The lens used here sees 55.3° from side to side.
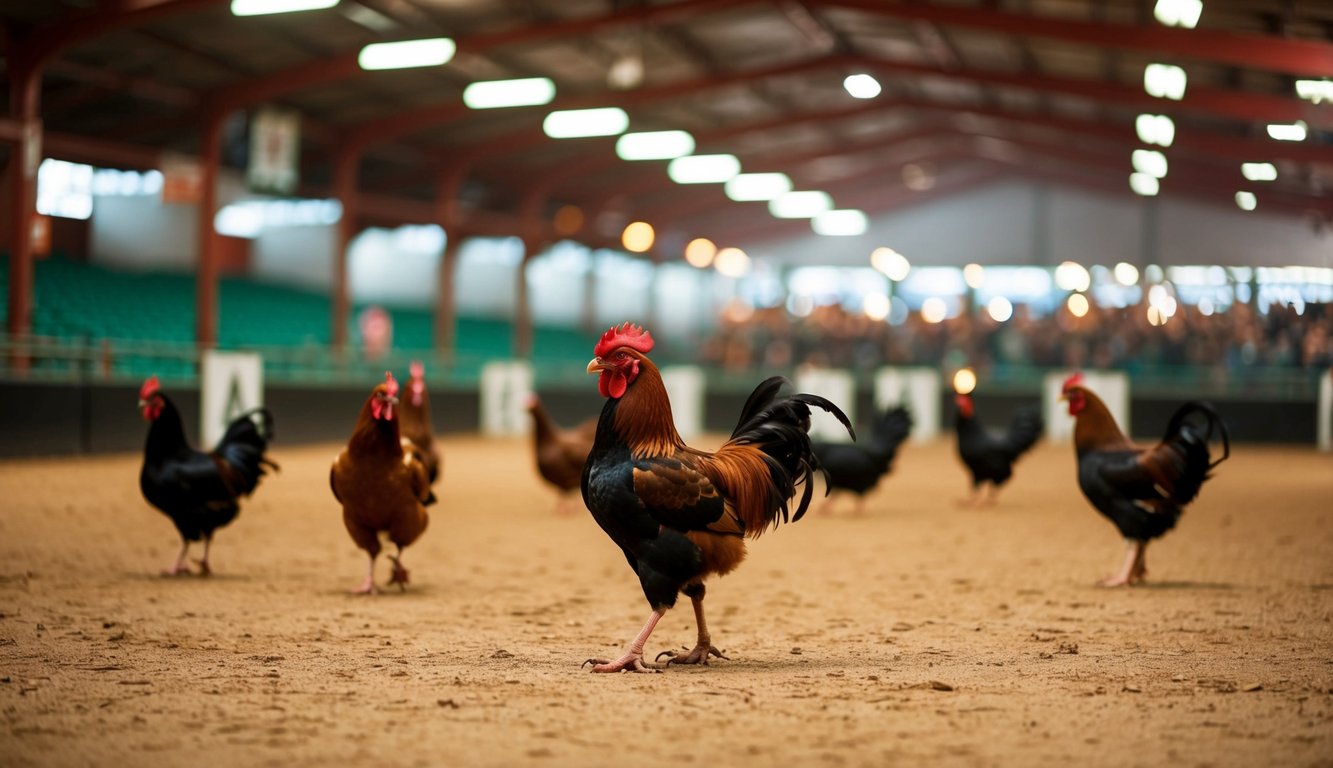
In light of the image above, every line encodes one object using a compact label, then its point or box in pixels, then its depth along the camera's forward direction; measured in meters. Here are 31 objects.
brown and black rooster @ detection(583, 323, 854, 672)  6.09
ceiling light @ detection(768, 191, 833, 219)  42.19
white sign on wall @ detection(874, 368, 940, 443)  27.34
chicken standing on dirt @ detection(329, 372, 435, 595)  8.48
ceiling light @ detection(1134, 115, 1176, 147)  27.91
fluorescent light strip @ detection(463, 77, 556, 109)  25.86
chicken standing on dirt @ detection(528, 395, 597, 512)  13.91
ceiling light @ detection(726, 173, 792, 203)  39.47
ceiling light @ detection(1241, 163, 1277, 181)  32.09
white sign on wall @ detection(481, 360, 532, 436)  27.62
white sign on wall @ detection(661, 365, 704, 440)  27.44
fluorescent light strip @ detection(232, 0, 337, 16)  18.38
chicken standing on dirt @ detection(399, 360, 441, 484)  11.23
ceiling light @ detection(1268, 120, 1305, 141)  25.56
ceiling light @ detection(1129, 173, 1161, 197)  37.41
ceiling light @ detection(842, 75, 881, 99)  28.52
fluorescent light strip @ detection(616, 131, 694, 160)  32.94
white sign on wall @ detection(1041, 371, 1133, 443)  27.05
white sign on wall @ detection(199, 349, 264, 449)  17.12
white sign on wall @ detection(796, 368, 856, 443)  22.98
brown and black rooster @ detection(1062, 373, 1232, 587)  9.02
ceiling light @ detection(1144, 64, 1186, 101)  22.53
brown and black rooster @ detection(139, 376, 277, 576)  9.09
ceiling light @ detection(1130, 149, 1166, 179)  33.44
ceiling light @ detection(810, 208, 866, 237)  43.28
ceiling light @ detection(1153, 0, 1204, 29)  18.67
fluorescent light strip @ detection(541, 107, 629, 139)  29.33
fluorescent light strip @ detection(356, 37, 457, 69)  22.09
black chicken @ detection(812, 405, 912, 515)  14.38
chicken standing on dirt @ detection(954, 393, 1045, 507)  15.59
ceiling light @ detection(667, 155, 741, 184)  37.00
